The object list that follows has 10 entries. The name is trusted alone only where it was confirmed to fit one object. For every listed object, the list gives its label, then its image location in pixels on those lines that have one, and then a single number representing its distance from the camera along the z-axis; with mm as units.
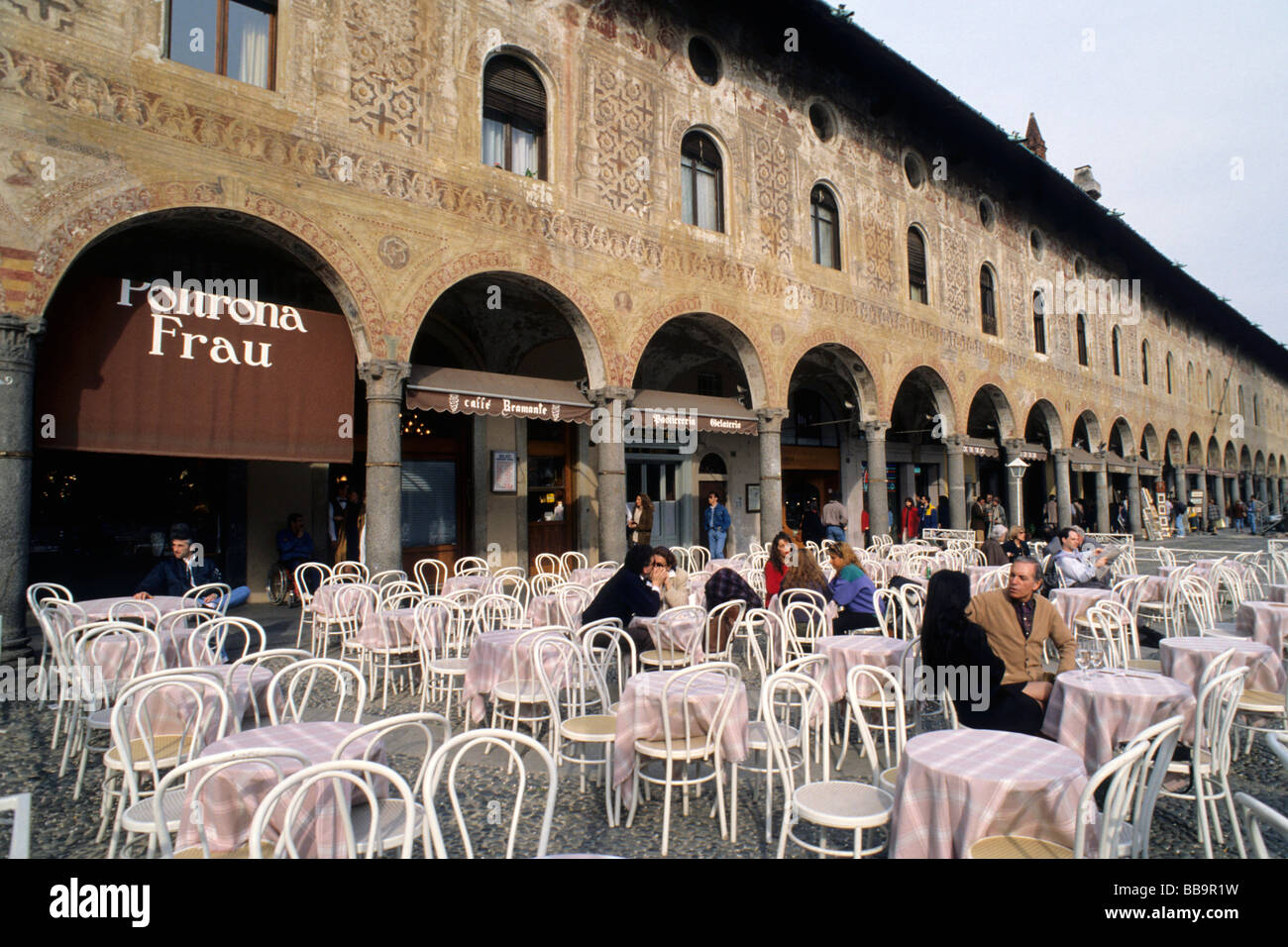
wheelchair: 9922
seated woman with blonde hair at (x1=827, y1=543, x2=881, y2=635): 5504
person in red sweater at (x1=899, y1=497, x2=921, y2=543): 17417
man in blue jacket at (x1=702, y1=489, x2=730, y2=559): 13711
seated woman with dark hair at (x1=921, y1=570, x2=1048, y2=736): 3479
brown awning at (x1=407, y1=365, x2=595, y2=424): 8859
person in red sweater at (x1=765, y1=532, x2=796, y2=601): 6672
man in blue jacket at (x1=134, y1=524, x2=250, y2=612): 6387
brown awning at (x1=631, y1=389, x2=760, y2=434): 11109
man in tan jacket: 4027
